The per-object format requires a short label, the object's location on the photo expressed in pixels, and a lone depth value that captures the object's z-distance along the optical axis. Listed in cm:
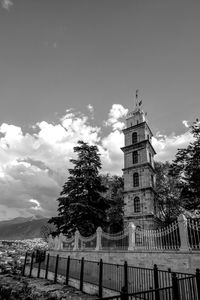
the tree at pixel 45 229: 5485
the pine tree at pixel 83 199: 2219
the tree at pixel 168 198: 2960
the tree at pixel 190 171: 1963
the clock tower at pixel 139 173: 2345
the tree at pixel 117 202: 3024
